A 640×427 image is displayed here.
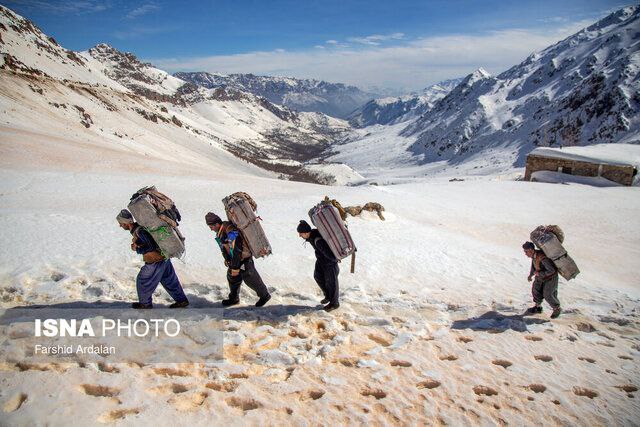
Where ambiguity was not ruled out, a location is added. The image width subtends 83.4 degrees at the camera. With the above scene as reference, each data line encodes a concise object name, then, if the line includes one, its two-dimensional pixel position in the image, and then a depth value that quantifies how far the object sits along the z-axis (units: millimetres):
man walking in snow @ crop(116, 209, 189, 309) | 6691
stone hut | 38156
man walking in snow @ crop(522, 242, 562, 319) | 7941
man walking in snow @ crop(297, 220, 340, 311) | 7195
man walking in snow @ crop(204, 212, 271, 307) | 7102
